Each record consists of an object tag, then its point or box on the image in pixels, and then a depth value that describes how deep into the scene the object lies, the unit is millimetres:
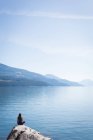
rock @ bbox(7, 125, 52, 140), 25203
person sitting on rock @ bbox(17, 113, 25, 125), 33438
